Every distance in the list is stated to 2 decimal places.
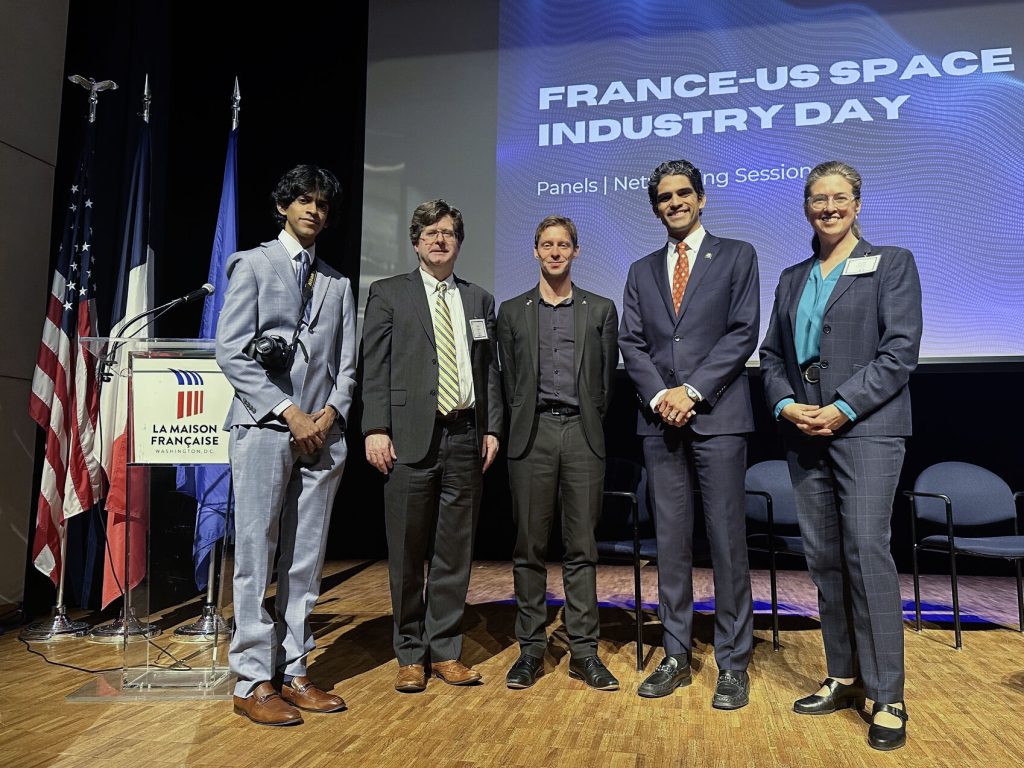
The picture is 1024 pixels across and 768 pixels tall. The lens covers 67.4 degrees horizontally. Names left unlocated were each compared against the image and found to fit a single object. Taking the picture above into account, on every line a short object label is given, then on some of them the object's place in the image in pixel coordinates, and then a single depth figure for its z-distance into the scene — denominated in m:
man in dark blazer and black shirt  2.89
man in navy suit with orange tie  2.68
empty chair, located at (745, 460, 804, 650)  4.09
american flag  3.78
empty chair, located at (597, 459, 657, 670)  3.48
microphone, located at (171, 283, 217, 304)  2.72
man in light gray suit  2.47
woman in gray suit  2.38
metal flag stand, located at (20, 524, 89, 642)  3.56
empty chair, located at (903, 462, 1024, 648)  3.99
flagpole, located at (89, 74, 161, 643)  2.78
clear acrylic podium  2.77
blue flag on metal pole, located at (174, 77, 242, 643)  3.15
